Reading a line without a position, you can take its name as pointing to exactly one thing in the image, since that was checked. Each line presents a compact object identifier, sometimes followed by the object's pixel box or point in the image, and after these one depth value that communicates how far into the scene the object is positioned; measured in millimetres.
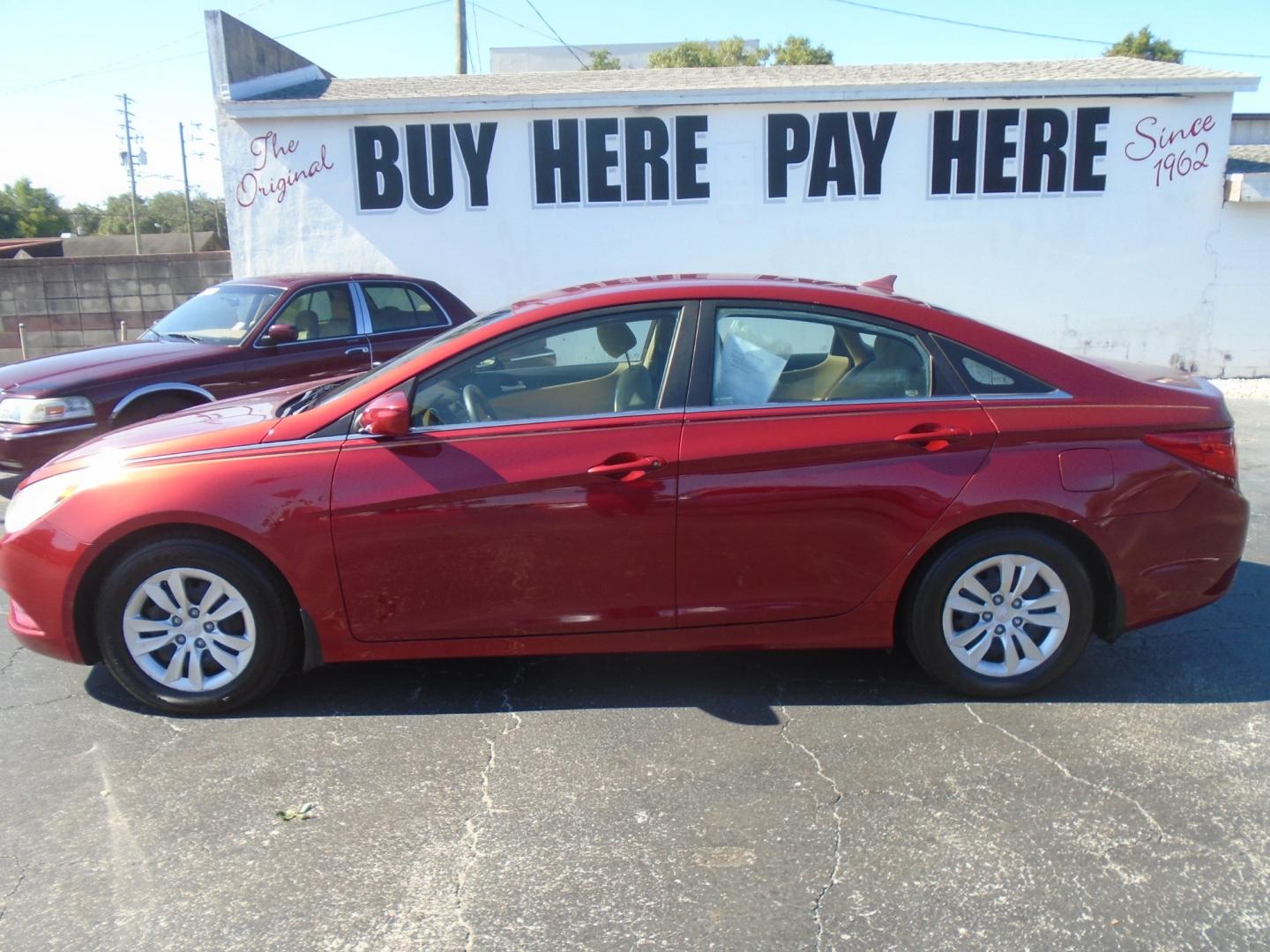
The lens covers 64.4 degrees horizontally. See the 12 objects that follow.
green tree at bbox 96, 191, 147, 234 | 70938
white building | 11953
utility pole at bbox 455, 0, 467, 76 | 20625
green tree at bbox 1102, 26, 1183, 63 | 39531
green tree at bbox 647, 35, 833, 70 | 40062
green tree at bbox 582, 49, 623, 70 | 45300
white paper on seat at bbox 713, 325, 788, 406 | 3877
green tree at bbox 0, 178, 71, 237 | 57844
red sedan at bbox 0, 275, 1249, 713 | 3721
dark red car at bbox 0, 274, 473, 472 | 6512
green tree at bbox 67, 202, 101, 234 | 68625
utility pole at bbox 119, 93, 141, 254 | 58062
